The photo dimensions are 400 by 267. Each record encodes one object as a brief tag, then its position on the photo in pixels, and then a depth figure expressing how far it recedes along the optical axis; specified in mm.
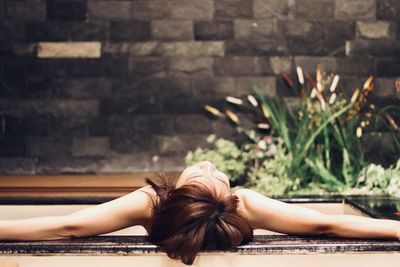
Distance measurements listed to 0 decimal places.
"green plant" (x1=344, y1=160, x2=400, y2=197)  3844
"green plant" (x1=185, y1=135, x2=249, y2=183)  4484
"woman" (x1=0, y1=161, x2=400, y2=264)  1988
